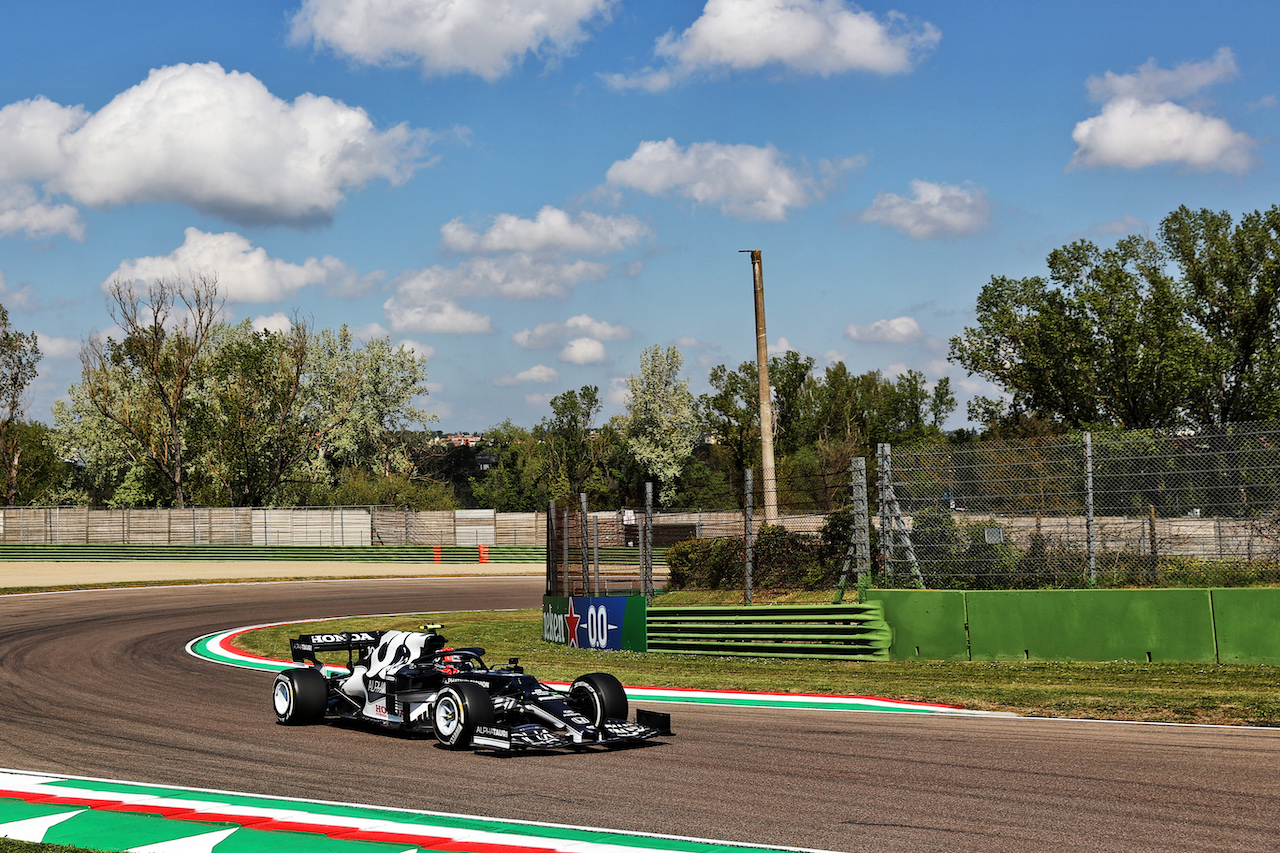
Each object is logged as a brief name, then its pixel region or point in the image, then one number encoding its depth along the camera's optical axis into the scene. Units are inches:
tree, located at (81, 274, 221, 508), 2377.0
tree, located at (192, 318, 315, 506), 2431.1
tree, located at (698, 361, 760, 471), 2974.9
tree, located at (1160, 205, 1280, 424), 1772.9
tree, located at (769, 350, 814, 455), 3204.2
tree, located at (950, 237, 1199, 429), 1758.1
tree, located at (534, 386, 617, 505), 3267.7
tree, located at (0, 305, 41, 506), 2598.4
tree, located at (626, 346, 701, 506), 2984.7
